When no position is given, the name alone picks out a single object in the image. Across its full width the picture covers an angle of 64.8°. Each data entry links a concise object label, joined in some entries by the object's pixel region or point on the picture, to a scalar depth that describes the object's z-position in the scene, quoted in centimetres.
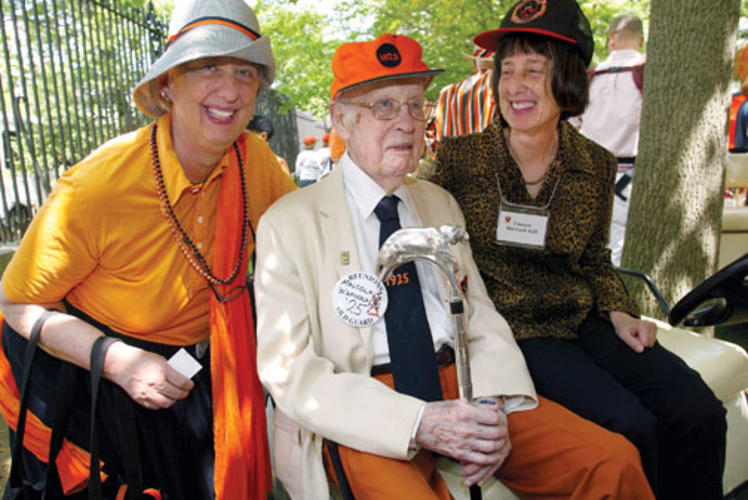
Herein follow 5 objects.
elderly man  170
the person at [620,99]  475
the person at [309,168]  1135
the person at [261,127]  618
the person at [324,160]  1056
